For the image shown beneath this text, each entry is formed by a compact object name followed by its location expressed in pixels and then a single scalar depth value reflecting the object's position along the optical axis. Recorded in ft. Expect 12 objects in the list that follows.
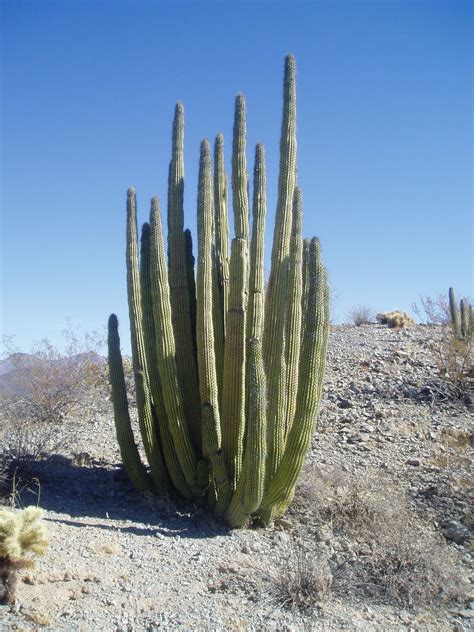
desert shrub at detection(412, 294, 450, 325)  61.46
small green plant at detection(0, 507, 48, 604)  16.26
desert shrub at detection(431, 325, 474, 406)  43.75
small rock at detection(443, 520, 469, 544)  24.50
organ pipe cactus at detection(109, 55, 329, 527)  22.75
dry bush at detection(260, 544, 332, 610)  18.08
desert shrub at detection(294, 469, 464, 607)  19.74
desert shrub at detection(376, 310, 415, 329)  79.36
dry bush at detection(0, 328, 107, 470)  31.94
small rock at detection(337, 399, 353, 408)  41.32
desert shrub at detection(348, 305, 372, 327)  92.30
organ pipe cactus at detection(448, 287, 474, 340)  61.52
